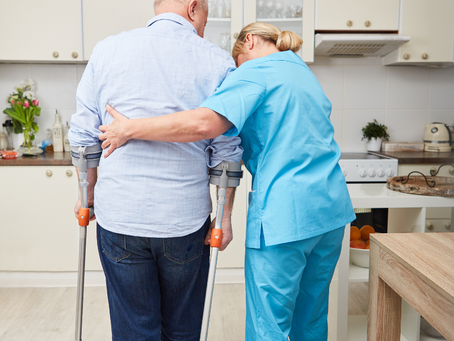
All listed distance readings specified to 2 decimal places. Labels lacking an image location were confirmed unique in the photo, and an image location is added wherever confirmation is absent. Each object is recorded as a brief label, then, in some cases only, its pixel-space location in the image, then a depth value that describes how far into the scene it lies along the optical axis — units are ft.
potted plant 9.68
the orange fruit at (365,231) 5.95
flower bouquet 8.66
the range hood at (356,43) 8.13
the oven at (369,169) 8.25
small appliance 9.25
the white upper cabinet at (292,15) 8.41
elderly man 3.33
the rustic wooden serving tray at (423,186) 5.08
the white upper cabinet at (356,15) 8.39
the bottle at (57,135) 9.10
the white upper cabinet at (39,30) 8.18
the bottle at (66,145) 9.24
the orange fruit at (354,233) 5.77
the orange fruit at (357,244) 5.50
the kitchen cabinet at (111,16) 8.23
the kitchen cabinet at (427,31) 8.50
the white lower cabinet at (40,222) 8.00
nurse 3.33
